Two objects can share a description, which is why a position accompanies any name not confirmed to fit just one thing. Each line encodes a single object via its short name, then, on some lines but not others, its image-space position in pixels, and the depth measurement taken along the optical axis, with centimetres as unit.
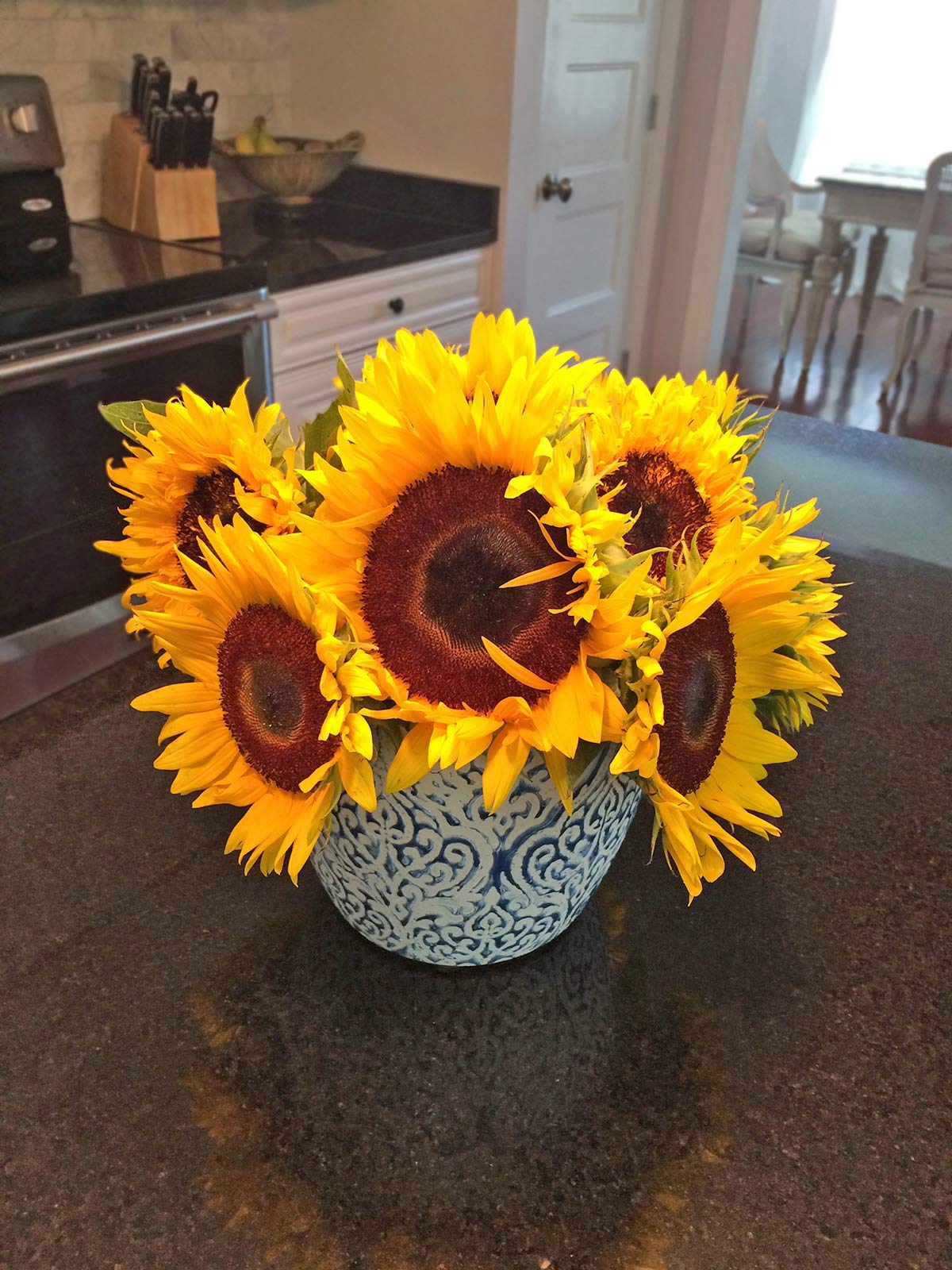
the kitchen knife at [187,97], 212
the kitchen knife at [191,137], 211
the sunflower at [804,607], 54
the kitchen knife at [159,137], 209
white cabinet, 222
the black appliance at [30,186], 191
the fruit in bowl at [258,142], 251
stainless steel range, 169
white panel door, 289
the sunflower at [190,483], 54
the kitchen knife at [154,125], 211
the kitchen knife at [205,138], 215
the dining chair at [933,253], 432
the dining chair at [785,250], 496
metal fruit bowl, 248
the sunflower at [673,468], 60
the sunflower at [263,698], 46
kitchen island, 49
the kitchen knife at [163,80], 218
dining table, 464
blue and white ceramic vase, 52
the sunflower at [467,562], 46
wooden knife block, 216
